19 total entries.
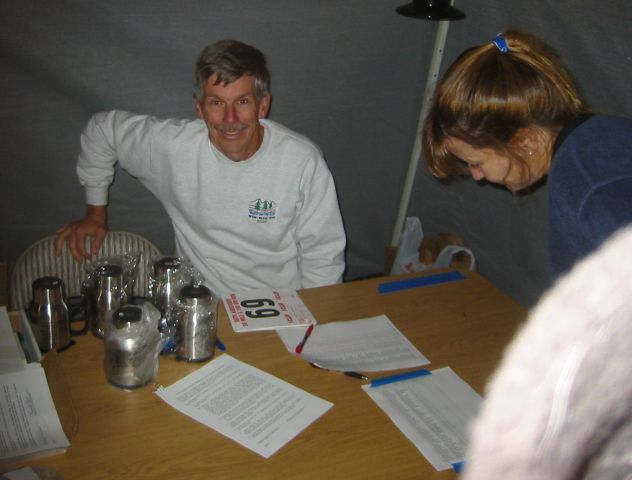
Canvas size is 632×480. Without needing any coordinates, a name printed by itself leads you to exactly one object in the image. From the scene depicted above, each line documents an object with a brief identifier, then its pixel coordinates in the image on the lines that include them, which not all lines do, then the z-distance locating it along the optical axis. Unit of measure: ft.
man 5.99
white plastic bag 9.04
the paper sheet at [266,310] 4.96
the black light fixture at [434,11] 6.75
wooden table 3.59
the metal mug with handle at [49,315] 4.27
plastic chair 5.97
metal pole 8.21
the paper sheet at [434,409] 3.88
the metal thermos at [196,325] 4.23
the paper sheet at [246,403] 3.85
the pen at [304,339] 4.68
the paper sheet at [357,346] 4.64
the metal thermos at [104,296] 4.53
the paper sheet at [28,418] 3.53
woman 3.26
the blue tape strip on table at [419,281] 5.74
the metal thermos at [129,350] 3.94
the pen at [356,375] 4.47
